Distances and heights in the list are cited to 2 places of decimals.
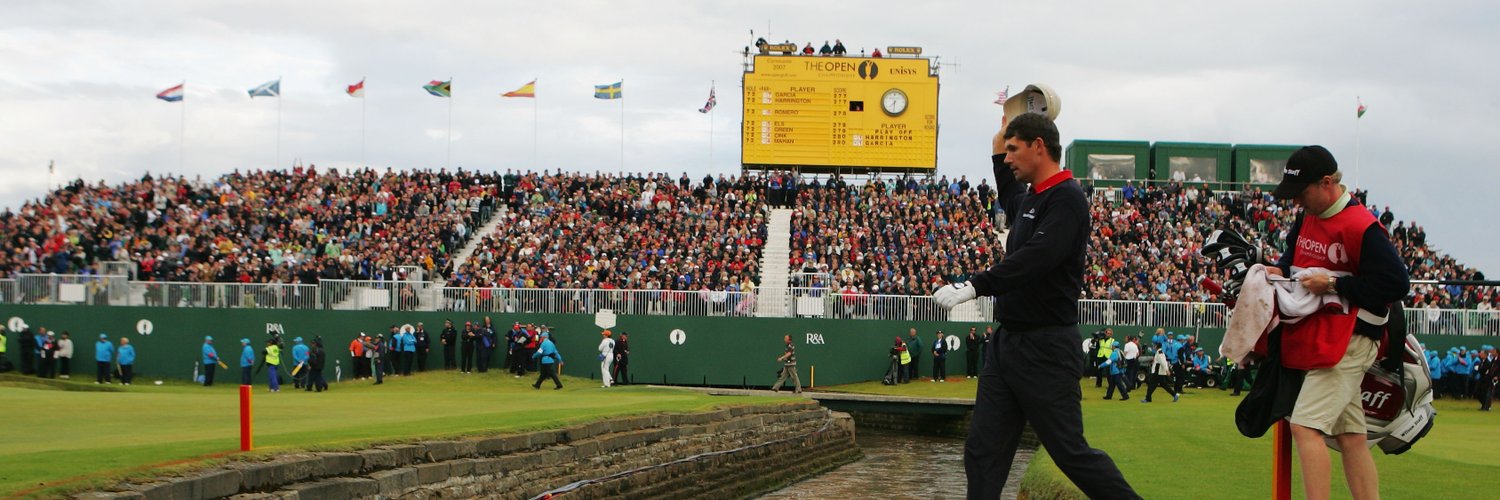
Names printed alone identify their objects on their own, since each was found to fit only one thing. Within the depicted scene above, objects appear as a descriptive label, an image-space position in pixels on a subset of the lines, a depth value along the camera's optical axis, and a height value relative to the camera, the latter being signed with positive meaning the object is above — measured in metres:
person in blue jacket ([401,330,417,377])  37.50 -2.31
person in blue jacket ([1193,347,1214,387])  36.25 -2.36
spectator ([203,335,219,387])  37.38 -2.66
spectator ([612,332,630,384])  37.00 -2.34
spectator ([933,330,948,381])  37.53 -2.38
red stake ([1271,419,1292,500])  7.25 -0.98
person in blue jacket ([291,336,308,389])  34.78 -2.42
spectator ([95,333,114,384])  36.78 -2.56
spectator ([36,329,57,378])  37.75 -2.63
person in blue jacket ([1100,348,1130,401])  33.56 -2.36
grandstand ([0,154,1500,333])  39.00 +0.69
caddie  6.74 -0.23
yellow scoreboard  48.72 +5.53
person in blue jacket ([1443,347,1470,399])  35.22 -2.26
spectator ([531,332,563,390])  33.94 -2.24
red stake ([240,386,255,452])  11.28 -1.32
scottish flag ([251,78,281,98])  51.44 +6.30
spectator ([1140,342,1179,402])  33.50 -2.31
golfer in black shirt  6.83 -0.34
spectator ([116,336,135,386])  37.19 -2.67
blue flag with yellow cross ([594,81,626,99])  52.53 +6.48
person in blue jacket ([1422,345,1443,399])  34.94 -2.27
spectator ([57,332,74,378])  38.22 -2.63
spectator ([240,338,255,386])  35.44 -2.51
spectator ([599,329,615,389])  34.81 -2.25
